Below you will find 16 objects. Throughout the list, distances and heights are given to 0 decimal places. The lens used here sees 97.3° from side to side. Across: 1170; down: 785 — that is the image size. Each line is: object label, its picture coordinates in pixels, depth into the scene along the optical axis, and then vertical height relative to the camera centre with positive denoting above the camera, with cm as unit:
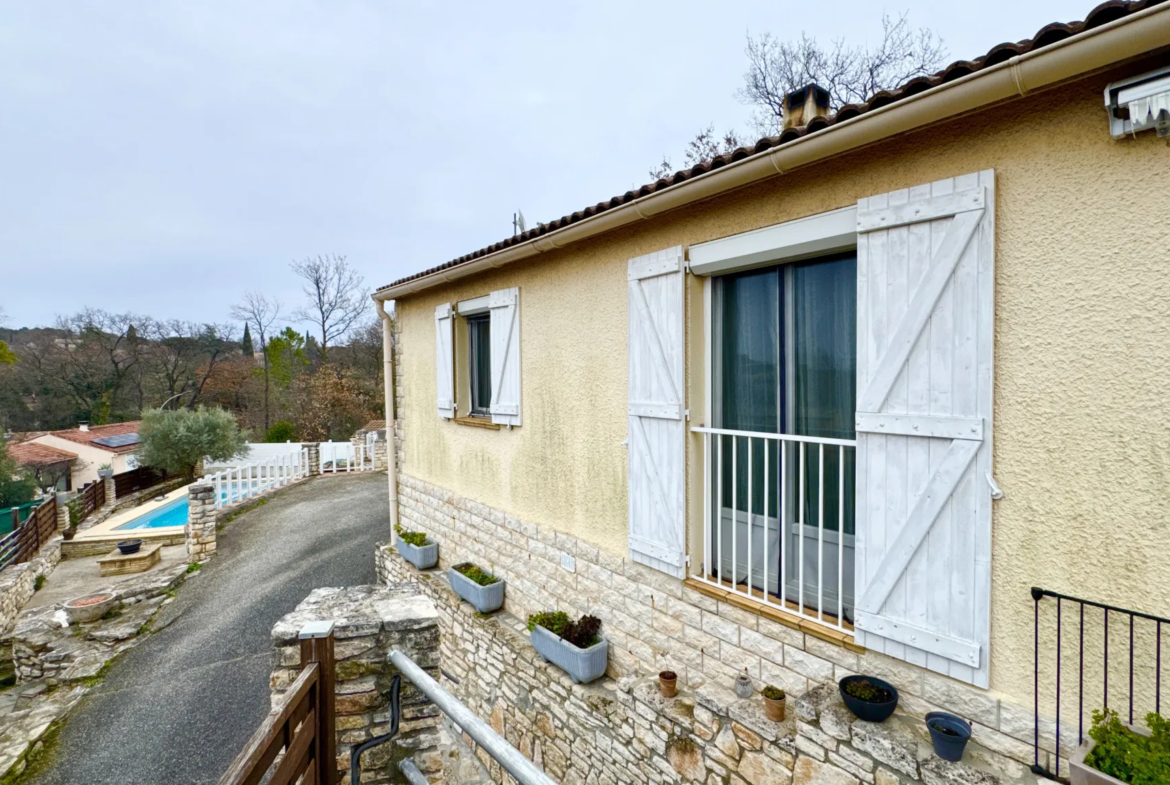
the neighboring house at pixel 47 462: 2100 -315
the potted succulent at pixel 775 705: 304 -194
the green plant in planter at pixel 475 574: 587 -227
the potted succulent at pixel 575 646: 430 -228
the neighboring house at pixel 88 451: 2308 -292
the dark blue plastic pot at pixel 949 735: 237 -169
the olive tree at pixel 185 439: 1894 -201
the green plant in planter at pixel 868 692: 269 -167
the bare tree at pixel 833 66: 1105 +704
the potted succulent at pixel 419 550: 712 -235
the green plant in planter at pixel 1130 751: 180 -140
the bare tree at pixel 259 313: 3142 +438
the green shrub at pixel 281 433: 2453 -234
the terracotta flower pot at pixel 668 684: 368 -218
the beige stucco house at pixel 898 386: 212 -5
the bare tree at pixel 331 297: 2756 +472
